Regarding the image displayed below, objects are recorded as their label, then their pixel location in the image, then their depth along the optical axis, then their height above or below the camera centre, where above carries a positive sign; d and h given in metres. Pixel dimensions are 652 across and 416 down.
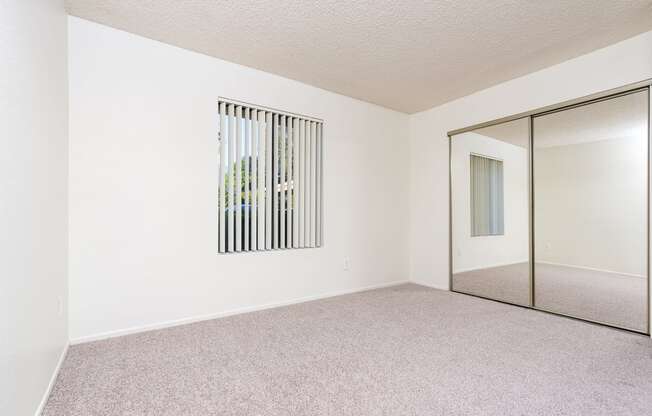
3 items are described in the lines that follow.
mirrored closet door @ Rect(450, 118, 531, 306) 3.43 -0.06
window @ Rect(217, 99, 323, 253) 3.10 +0.32
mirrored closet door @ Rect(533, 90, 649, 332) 2.68 -0.04
